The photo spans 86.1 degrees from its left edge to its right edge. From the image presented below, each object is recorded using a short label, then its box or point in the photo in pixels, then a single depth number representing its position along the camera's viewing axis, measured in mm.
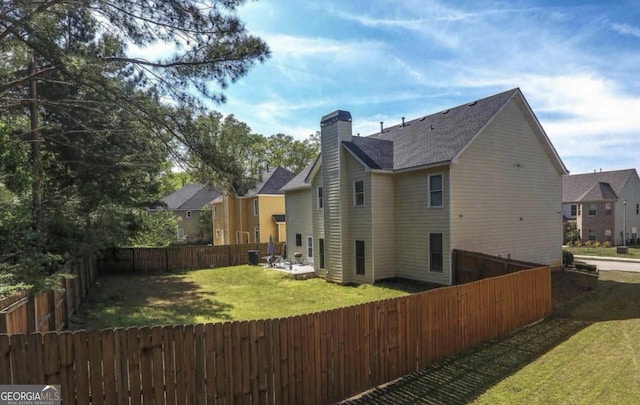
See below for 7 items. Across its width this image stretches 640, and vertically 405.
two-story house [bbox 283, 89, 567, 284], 13953
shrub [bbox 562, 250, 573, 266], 17903
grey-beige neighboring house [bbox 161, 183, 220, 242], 41719
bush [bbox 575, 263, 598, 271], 15547
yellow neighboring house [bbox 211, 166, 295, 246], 27672
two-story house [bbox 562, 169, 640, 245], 34906
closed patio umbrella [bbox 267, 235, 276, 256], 21766
